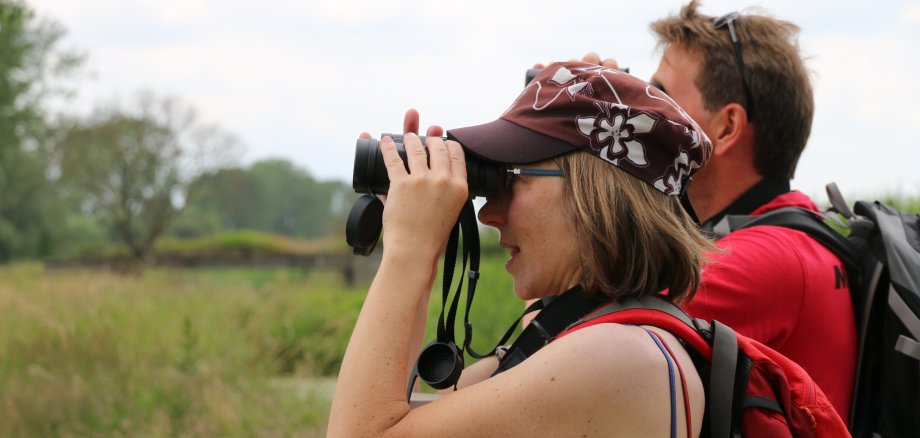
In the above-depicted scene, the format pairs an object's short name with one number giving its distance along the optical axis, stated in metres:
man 2.61
